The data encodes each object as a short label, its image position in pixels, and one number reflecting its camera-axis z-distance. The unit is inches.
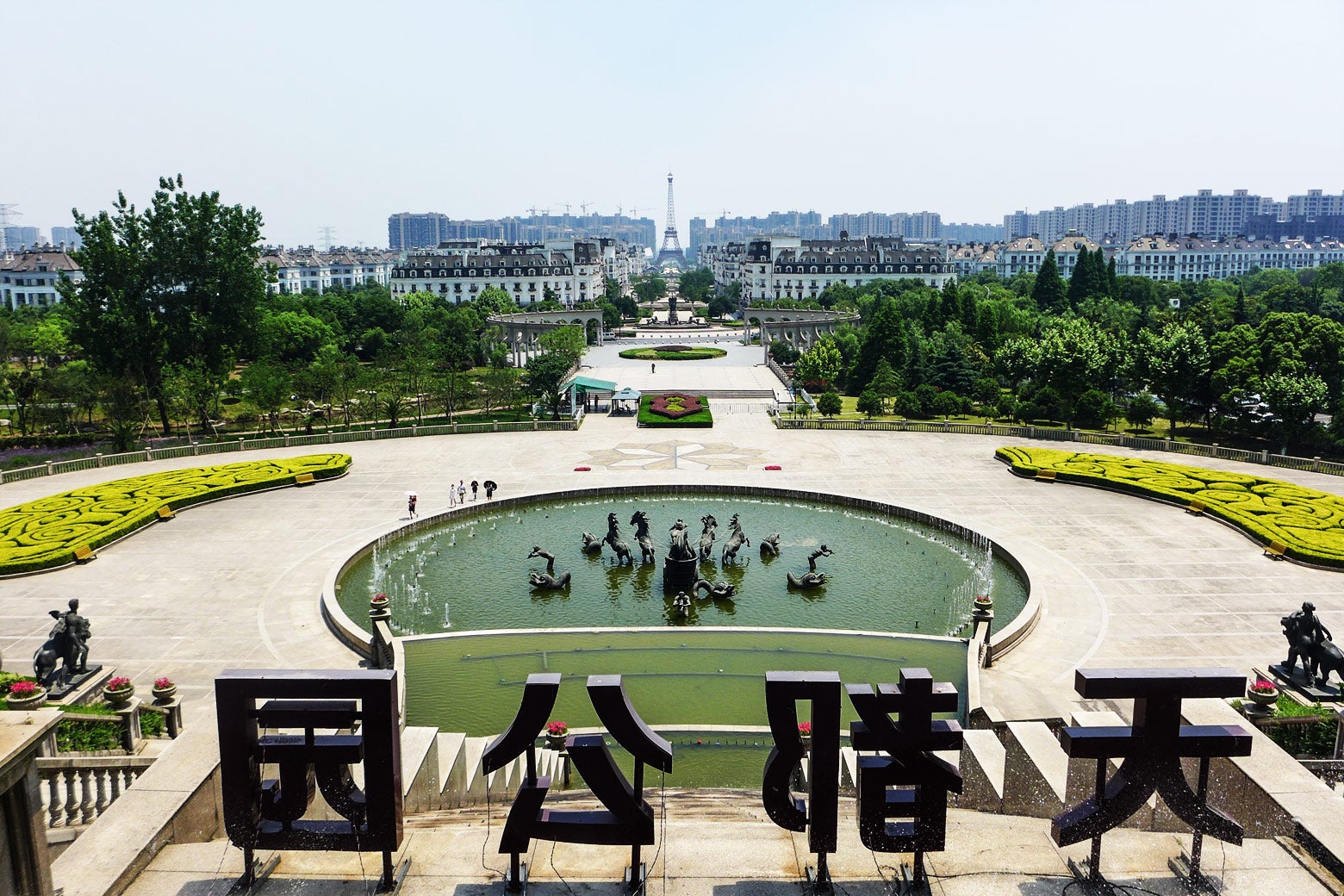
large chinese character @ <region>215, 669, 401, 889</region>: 385.1
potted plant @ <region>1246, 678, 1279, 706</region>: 692.7
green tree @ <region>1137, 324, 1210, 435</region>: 1985.7
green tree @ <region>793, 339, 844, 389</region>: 2967.5
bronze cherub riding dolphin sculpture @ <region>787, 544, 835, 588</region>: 1132.5
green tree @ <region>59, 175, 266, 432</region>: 2096.5
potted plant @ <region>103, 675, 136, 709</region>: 713.0
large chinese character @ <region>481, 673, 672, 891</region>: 390.3
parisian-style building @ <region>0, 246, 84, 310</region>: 5285.4
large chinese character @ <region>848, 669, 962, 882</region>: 391.2
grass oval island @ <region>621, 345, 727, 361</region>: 3941.9
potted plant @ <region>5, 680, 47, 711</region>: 722.2
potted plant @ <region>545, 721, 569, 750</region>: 687.7
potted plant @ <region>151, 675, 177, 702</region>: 753.0
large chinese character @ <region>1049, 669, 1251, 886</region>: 384.8
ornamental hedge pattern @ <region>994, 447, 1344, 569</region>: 1236.5
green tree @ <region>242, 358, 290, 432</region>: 2139.5
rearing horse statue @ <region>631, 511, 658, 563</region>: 1227.2
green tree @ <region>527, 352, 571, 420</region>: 2404.0
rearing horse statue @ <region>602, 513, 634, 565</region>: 1227.9
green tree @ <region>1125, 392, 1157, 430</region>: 2122.3
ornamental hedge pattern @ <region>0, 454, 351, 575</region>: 1220.5
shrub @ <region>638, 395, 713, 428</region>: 2258.9
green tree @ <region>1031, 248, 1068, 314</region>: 4133.9
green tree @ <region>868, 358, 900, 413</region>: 2613.2
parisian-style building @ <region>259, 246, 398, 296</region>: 6953.7
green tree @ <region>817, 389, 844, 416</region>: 2383.1
